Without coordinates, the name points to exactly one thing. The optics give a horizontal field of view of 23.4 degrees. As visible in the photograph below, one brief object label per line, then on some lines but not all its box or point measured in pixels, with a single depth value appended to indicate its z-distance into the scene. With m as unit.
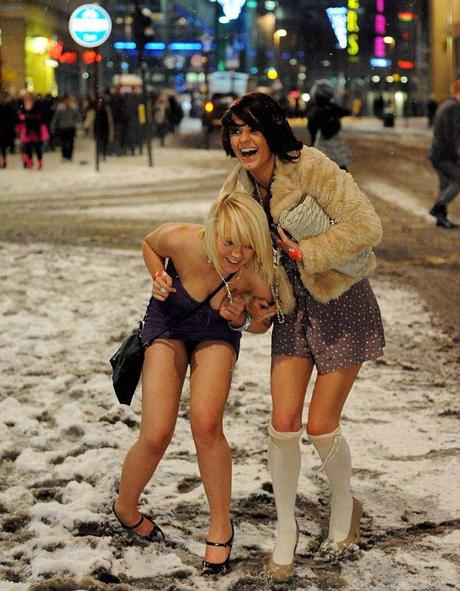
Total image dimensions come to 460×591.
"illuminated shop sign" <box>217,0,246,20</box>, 50.78
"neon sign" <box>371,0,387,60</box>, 96.73
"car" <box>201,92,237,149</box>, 36.64
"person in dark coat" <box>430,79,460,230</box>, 14.69
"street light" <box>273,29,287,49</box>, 125.19
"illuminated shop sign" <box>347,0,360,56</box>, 89.06
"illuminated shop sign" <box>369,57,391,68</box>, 103.31
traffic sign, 22.91
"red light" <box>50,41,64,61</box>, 51.00
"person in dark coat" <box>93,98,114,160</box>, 28.92
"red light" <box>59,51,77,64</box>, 50.86
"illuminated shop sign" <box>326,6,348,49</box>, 86.56
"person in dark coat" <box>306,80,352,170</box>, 11.60
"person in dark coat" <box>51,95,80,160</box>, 29.14
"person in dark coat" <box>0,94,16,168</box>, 26.95
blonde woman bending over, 4.30
